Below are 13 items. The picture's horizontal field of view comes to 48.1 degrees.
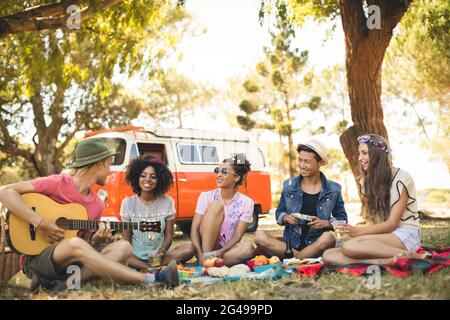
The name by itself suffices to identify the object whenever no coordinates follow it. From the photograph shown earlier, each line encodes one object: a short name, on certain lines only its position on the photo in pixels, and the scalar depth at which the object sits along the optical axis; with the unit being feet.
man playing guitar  11.33
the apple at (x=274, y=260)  14.45
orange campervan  26.04
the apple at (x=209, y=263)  13.89
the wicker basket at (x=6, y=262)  12.39
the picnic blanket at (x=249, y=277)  12.42
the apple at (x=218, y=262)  14.03
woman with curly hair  14.48
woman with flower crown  12.98
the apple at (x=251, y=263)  14.39
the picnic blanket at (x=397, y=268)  12.05
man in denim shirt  14.76
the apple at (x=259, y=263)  14.34
